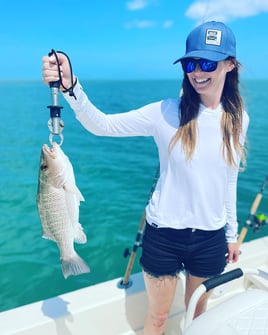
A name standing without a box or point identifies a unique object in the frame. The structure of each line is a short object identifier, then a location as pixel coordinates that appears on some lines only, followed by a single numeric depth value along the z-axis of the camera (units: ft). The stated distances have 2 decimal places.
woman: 5.98
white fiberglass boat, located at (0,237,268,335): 5.24
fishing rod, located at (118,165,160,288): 8.40
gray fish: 5.04
